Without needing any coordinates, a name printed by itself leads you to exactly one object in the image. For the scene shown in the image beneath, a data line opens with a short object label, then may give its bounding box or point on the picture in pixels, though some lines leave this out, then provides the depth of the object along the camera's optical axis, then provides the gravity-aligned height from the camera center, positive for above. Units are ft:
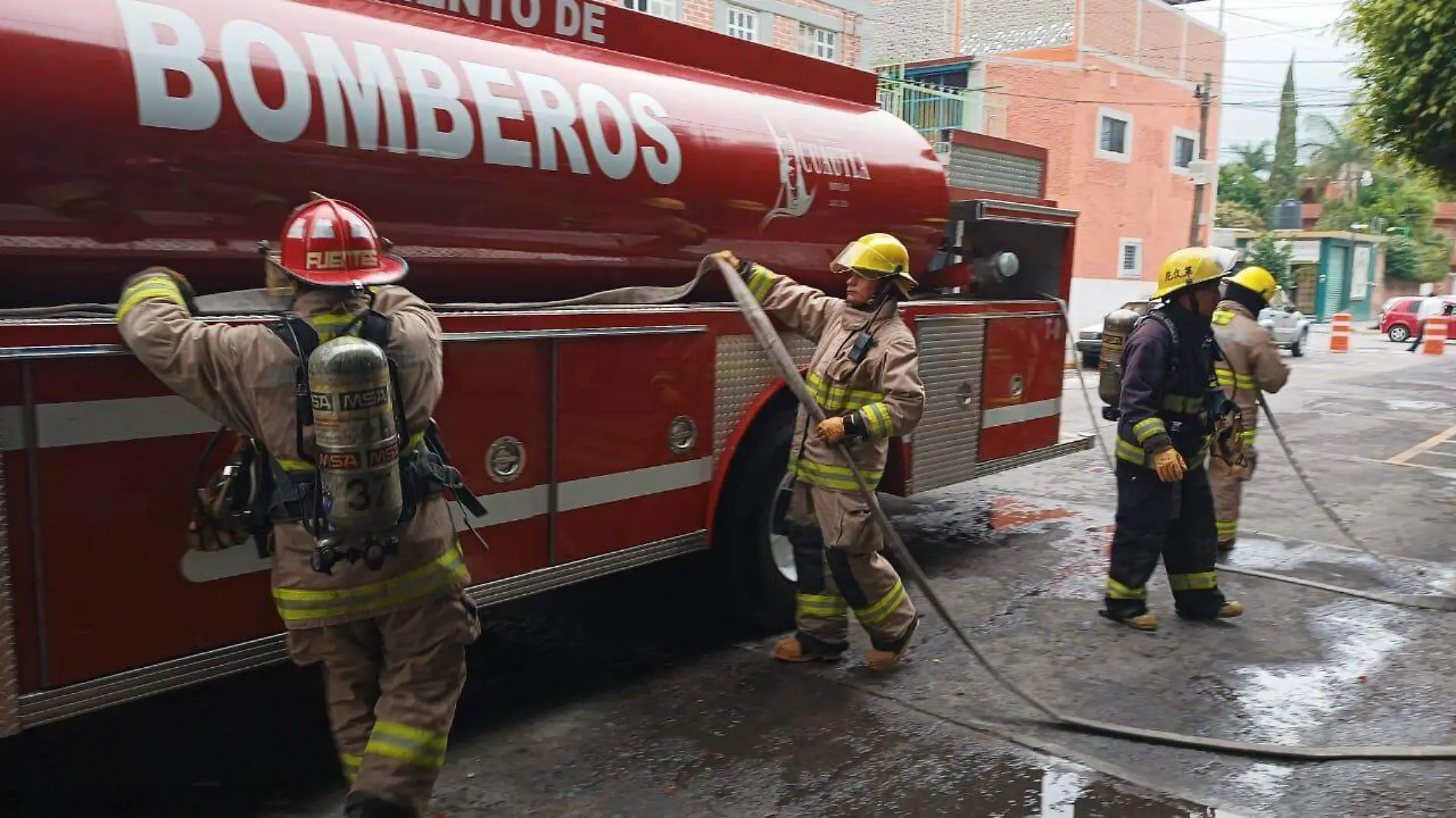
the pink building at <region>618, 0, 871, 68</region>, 50.88 +12.27
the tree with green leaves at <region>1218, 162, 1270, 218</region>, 195.21 +17.64
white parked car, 78.79 -2.65
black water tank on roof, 156.15 +10.60
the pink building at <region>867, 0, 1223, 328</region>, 81.82 +14.52
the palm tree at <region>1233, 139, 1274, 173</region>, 200.85 +23.67
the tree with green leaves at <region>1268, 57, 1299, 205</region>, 194.70 +25.95
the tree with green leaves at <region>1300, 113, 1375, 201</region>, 172.96 +21.93
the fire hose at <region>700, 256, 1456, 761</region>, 12.45 -4.73
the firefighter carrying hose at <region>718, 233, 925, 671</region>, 13.69 -1.96
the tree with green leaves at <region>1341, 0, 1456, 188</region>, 30.76 +6.30
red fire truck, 8.83 +0.13
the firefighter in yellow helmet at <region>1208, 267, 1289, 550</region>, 21.12 -1.40
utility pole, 80.42 +12.91
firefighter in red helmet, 8.37 -1.83
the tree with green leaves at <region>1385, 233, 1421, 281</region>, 163.32 +5.00
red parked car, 102.58 -2.33
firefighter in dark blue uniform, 16.35 -2.25
